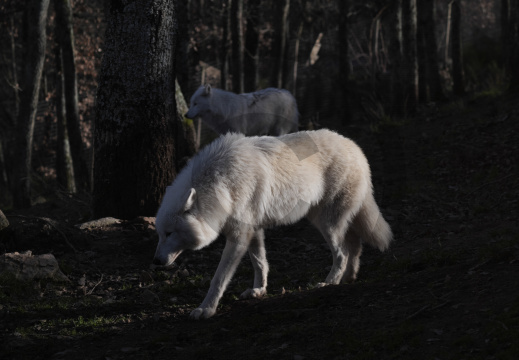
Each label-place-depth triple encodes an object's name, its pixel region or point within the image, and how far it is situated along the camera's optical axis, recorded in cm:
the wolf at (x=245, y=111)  1143
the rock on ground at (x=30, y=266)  603
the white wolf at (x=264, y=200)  520
